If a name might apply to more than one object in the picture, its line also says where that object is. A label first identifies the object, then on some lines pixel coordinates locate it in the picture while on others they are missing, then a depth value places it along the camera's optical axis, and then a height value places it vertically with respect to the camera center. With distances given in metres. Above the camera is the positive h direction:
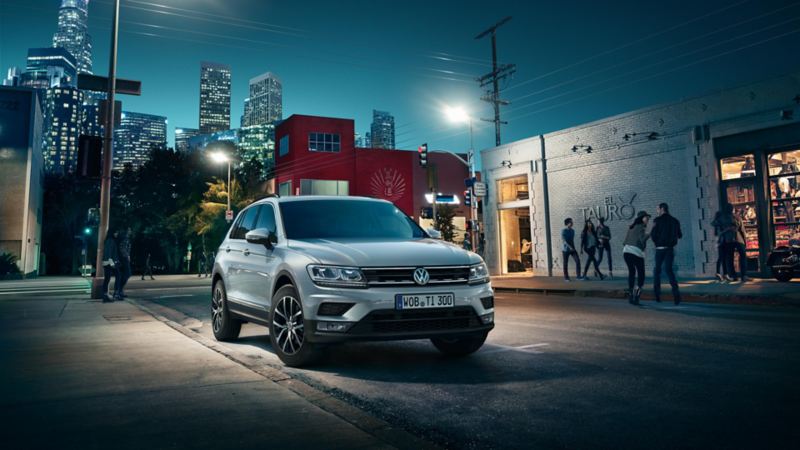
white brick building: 15.82 +3.12
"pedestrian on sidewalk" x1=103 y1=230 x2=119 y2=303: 14.41 +0.38
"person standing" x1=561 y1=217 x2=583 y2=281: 18.97 +0.61
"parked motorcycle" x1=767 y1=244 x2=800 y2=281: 14.16 -0.11
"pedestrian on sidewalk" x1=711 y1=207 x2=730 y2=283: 14.67 +0.38
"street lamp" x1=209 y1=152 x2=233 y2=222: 34.10 +7.92
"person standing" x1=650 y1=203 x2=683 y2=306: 11.02 +0.47
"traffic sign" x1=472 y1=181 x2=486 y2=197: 25.45 +3.47
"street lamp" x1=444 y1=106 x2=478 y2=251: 27.56 +7.65
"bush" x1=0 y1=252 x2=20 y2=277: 34.22 +0.36
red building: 42.81 +8.16
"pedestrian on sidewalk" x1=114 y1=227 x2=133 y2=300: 14.80 +0.11
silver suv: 4.79 -0.19
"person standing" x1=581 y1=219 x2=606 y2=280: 18.56 +0.69
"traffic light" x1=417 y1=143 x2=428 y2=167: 26.98 +5.46
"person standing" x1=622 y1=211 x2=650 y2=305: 11.11 +0.25
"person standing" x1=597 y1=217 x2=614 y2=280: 18.38 +0.82
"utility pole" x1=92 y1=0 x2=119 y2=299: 14.85 +2.80
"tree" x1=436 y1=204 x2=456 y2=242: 40.72 +3.04
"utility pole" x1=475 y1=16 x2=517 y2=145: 35.59 +12.24
